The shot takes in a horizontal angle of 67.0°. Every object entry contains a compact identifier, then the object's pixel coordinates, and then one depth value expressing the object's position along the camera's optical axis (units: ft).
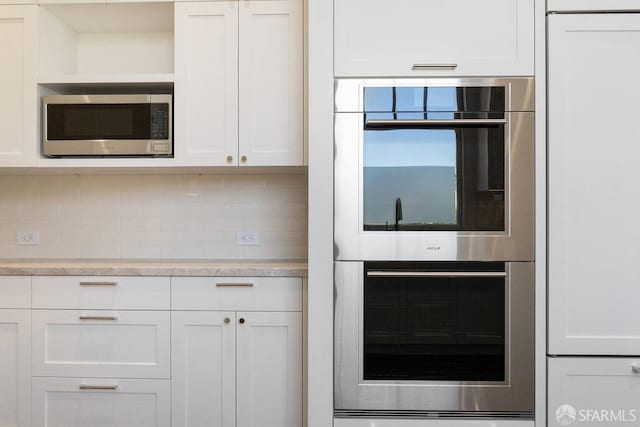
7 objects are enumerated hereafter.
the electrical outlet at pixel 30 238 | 9.06
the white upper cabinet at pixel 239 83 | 7.57
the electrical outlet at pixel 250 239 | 8.86
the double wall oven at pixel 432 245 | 6.37
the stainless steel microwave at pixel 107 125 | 7.68
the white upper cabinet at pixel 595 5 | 6.26
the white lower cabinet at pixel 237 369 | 7.08
